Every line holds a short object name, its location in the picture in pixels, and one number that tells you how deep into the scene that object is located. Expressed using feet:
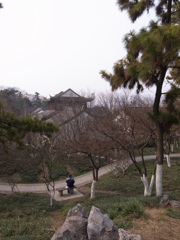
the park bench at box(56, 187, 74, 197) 38.72
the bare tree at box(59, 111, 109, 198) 36.04
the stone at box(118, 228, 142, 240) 11.20
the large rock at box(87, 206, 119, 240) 11.24
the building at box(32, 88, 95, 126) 54.03
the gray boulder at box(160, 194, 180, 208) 20.38
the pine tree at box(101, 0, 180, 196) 19.49
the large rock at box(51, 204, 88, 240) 11.04
